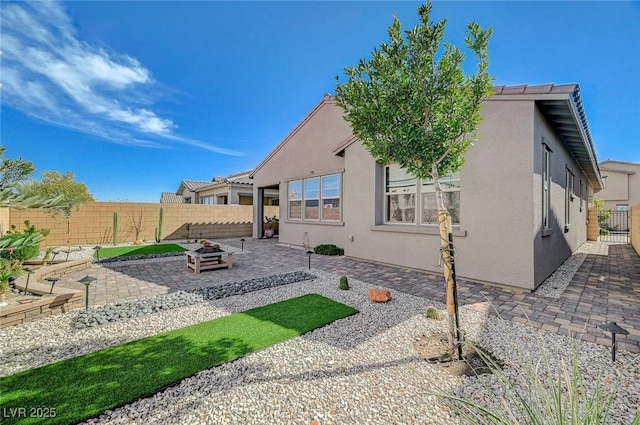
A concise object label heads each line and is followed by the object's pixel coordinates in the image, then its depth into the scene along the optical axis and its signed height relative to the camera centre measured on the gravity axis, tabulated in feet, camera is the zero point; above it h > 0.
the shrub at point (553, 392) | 5.01 -5.97
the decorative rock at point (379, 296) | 17.37 -5.50
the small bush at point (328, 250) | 34.88 -4.93
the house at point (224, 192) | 68.74 +6.21
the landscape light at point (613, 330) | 10.26 -4.59
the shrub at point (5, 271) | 15.22 -3.88
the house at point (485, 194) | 19.40 +1.92
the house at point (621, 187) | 88.84 +9.44
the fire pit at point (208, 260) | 25.81 -4.93
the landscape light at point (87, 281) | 15.40 -4.04
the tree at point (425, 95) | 10.36 +4.84
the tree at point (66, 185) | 44.78 +4.98
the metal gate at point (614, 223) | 63.97 -2.76
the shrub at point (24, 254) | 19.58 -3.21
